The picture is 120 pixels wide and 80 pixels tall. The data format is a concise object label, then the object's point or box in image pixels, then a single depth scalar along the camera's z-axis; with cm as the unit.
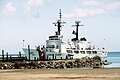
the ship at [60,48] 13012
